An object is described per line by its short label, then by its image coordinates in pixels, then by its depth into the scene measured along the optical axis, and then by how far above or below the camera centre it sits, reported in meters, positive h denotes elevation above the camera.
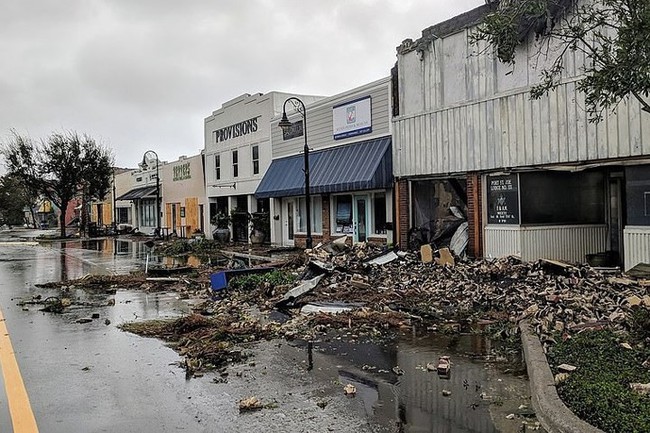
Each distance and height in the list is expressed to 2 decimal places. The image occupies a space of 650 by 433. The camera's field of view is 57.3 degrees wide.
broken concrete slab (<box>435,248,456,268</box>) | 16.17 -1.27
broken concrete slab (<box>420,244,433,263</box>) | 16.89 -1.14
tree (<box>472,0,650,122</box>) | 6.52 +1.94
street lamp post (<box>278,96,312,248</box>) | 21.53 +1.30
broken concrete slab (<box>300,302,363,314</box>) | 10.86 -1.71
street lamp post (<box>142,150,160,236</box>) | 43.83 +0.84
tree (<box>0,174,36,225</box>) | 93.65 +3.57
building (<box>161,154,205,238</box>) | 41.38 +1.73
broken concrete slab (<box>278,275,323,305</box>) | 11.89 -1.52
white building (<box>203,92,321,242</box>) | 31.17 +3.67
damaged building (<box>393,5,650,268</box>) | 13.20 +1.48
